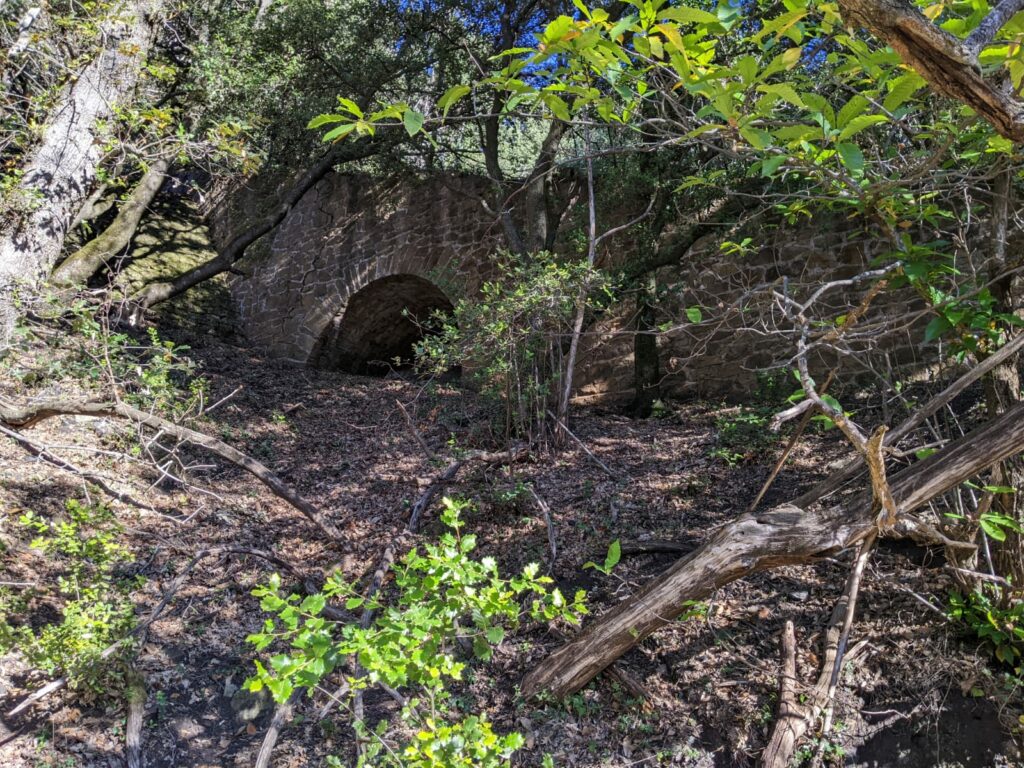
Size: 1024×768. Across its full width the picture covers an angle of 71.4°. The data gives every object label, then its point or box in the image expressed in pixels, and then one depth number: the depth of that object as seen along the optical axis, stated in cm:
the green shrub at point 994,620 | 280
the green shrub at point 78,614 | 286
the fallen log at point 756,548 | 254
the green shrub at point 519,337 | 456
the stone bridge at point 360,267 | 798
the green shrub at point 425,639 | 173
